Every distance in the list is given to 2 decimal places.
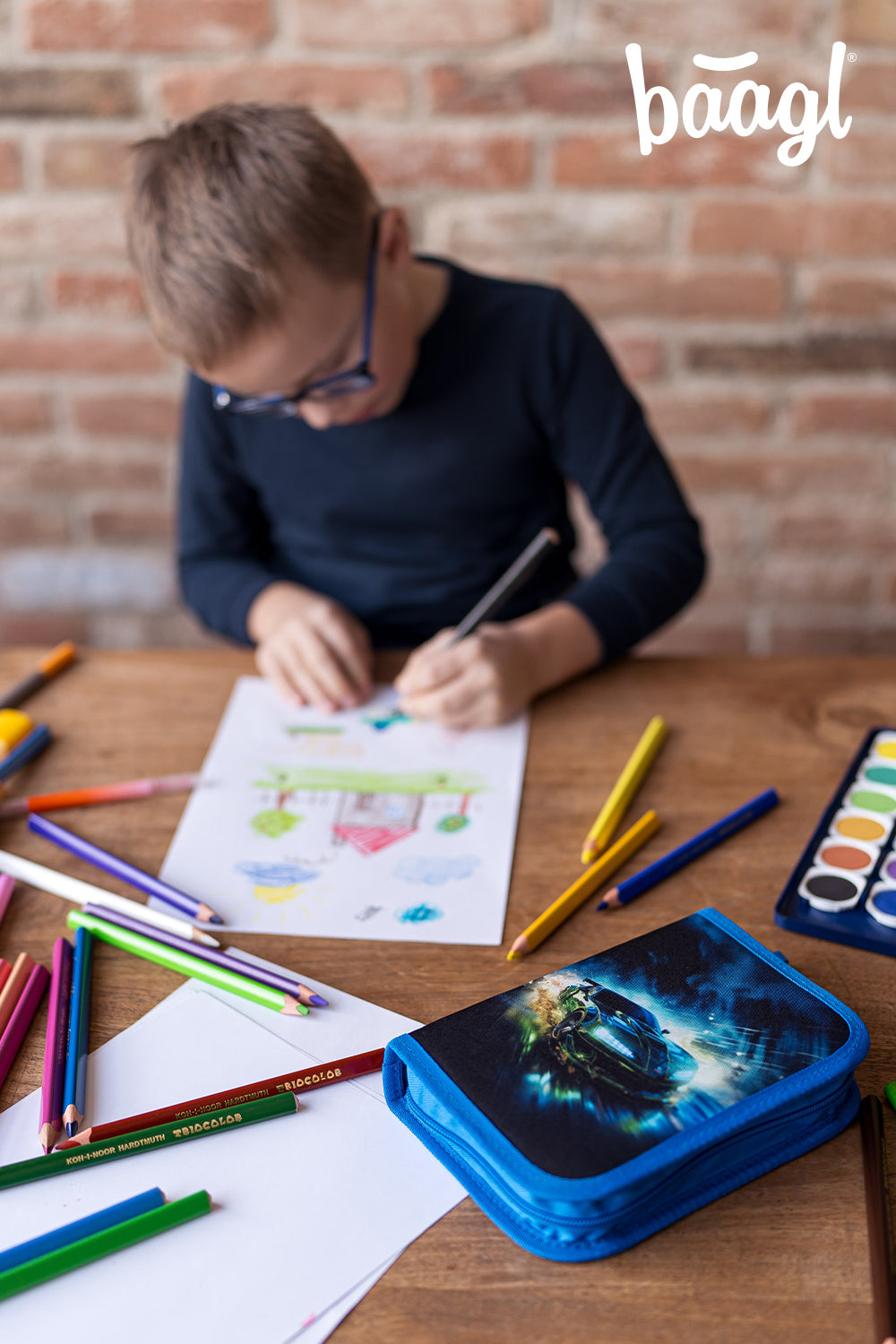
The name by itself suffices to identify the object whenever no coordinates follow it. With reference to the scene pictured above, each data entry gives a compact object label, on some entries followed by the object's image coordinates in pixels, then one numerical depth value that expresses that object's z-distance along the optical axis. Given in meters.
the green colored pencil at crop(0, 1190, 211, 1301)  0.43
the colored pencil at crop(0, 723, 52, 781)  0.76
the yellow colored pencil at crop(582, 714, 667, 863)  0.66
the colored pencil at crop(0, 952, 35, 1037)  0.55
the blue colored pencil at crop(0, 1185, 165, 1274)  0.43
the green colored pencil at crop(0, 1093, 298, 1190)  0.47
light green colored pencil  0.55
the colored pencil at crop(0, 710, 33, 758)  0.78
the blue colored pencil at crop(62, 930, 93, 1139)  0.49
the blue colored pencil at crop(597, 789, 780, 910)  0.61
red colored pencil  0.48
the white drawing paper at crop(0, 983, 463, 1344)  0.42
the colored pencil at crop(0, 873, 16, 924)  0.63
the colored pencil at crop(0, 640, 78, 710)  0.84
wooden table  0.41
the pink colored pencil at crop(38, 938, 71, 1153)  0.49
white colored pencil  0.60
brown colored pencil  0.40
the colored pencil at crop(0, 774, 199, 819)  0.72
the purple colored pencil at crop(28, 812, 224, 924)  0.62
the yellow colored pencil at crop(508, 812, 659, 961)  0.58
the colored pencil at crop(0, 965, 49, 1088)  0.53
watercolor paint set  0.58
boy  0.81
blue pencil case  0.42
